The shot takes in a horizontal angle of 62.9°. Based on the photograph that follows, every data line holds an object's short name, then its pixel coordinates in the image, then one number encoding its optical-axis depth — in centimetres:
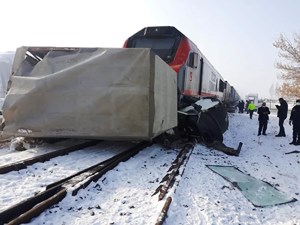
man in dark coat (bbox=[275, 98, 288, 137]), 983
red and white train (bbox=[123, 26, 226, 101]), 734
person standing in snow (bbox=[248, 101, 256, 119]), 1876
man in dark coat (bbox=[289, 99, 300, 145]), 836
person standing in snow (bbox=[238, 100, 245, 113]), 2842
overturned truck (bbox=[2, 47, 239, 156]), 489
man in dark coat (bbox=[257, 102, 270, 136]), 1035
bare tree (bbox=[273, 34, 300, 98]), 2255
